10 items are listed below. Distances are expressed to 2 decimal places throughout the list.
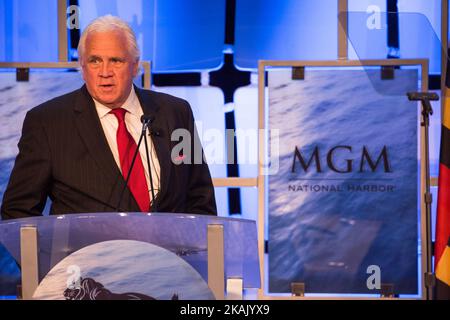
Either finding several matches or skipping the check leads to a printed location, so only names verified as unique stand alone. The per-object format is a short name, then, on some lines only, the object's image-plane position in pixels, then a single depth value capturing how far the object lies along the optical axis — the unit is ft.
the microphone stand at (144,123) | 18.06
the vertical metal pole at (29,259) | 13.71
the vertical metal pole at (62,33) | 30.83
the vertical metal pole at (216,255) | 13.76
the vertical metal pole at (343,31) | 30.89
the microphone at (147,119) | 18.45
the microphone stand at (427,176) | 24.29
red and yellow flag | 27.25
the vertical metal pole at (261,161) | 29.50
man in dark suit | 19.99
